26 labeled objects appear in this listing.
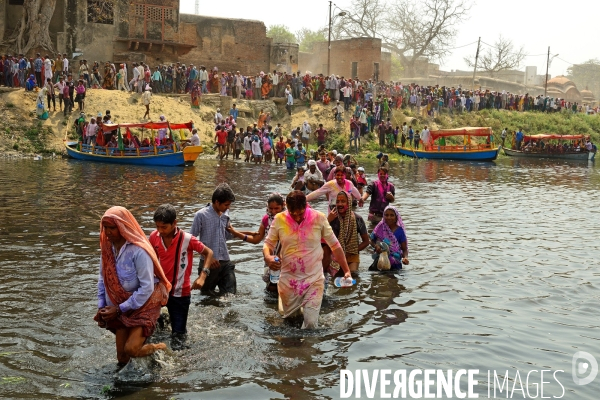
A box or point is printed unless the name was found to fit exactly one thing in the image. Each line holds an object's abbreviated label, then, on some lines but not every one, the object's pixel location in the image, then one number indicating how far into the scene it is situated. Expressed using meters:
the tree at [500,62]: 80.04
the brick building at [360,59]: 51.69
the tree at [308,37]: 87.97
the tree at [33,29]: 35.50
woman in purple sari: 10.28
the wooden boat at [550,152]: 43.25
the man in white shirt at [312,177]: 12.94
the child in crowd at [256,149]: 30.39
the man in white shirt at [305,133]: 34.97
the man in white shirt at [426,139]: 38.59
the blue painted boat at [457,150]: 37.81
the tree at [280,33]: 79.62
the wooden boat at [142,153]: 27.14
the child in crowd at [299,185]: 10.75
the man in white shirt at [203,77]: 36.03
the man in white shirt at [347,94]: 39.34
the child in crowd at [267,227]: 8.41
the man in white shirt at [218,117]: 33.22
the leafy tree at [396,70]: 78.31
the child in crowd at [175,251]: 6.74
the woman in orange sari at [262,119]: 35.65
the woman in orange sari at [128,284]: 5.83
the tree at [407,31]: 73.69
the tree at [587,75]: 104.81
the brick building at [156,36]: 37.34
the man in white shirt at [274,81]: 39.09
